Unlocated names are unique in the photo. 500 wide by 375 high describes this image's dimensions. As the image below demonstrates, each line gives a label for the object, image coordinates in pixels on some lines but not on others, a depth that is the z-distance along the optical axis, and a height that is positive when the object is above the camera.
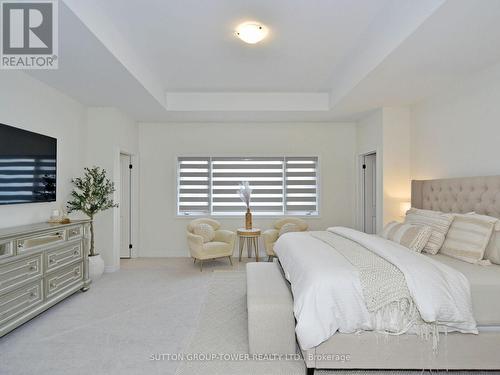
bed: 2.00 -1.01
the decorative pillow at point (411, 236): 2.95 -0.45
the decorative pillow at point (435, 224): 2.93 -0.34
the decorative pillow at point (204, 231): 4.87 -0.62
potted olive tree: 4.03 -0.10
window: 5.64 +0.15
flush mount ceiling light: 2.79 +1.48
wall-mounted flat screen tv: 2.88 +0.28
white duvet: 1.96 -0.70
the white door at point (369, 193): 5.39 -0.04
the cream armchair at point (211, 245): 4.59 -0.81
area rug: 2.10 -1.22
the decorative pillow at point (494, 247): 2.50 -0.47
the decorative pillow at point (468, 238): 2.58 -0.42
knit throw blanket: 1.99 -0.75
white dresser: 2.51 -0.71
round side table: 4.85 -0.84
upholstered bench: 2.21 -0.97
